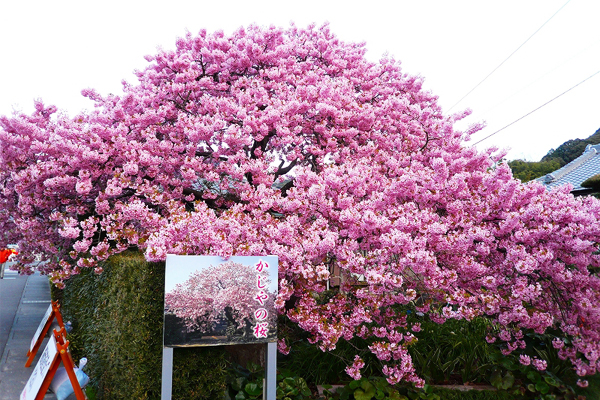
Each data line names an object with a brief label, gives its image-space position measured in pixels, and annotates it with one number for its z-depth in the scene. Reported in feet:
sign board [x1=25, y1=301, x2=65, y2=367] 21.75
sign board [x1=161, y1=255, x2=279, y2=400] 12.27
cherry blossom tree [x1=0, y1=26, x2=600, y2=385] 15.65
